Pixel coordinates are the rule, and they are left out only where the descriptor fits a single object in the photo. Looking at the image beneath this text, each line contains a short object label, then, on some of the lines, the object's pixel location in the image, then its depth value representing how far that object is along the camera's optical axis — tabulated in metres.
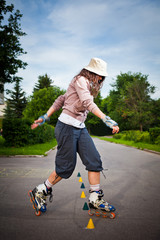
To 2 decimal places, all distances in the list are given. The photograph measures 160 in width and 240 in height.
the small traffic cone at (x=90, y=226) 2.69
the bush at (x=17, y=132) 13.38
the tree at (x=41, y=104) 52.44
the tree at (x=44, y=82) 65.88
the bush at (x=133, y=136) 19.83
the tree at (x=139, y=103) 29.75
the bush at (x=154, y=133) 16.88
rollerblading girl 3.01
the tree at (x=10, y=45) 14.36
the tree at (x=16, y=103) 66.19
